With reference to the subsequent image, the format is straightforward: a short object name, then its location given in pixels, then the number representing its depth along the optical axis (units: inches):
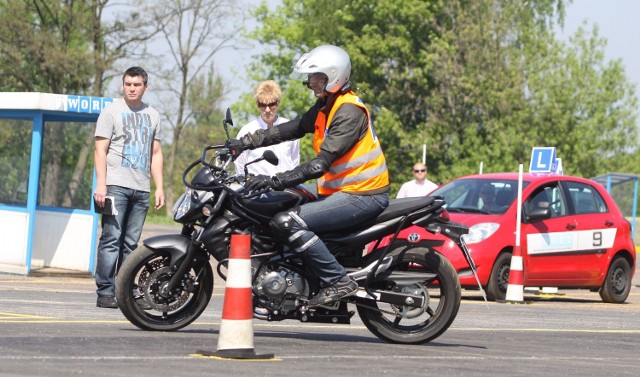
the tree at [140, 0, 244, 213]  2364.7
